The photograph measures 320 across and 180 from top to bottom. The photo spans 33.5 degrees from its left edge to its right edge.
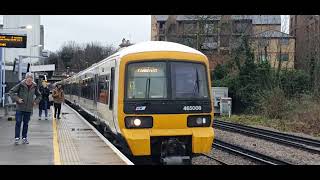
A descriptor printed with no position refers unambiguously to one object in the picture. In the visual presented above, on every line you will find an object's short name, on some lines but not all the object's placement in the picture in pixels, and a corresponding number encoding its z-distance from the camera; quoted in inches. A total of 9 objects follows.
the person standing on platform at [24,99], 467.5
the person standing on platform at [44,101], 883.1
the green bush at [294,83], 1373.0
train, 439.5
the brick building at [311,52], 1337.4
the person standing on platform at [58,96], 868.6
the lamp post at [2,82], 1241.3
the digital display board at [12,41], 820.6
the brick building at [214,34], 1738.4
